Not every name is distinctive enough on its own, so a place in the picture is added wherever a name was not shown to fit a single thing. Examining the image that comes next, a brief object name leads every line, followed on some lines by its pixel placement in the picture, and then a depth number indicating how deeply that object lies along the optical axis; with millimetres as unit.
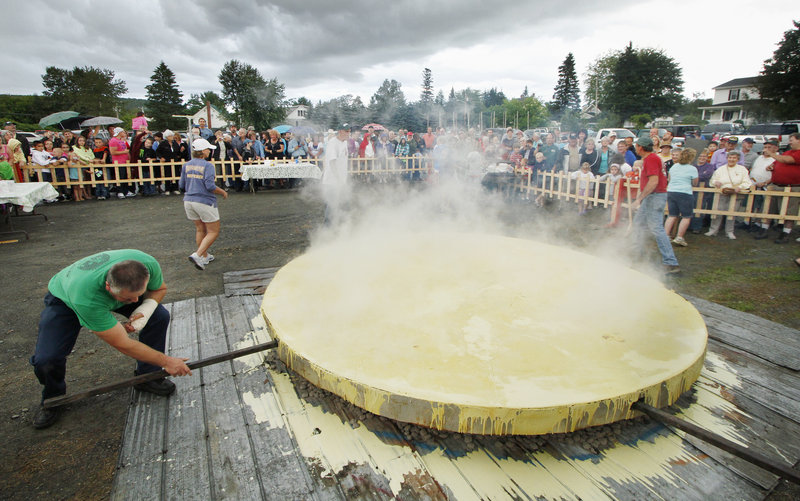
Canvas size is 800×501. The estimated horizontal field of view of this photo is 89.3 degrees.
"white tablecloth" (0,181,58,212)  6340
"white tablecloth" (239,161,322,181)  10766
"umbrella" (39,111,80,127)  15328
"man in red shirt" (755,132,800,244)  5961
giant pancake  1608
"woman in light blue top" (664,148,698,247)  5434
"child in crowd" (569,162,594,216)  7844
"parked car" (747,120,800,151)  16219
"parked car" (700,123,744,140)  21422
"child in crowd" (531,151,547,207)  8984
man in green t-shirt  1927
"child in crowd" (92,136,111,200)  9914
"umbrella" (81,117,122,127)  16578
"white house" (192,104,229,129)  59247
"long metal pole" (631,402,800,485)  1338
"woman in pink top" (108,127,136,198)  10133
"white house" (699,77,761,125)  47906
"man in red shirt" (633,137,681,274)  4684
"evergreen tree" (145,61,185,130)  55094
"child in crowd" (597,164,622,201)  7184
